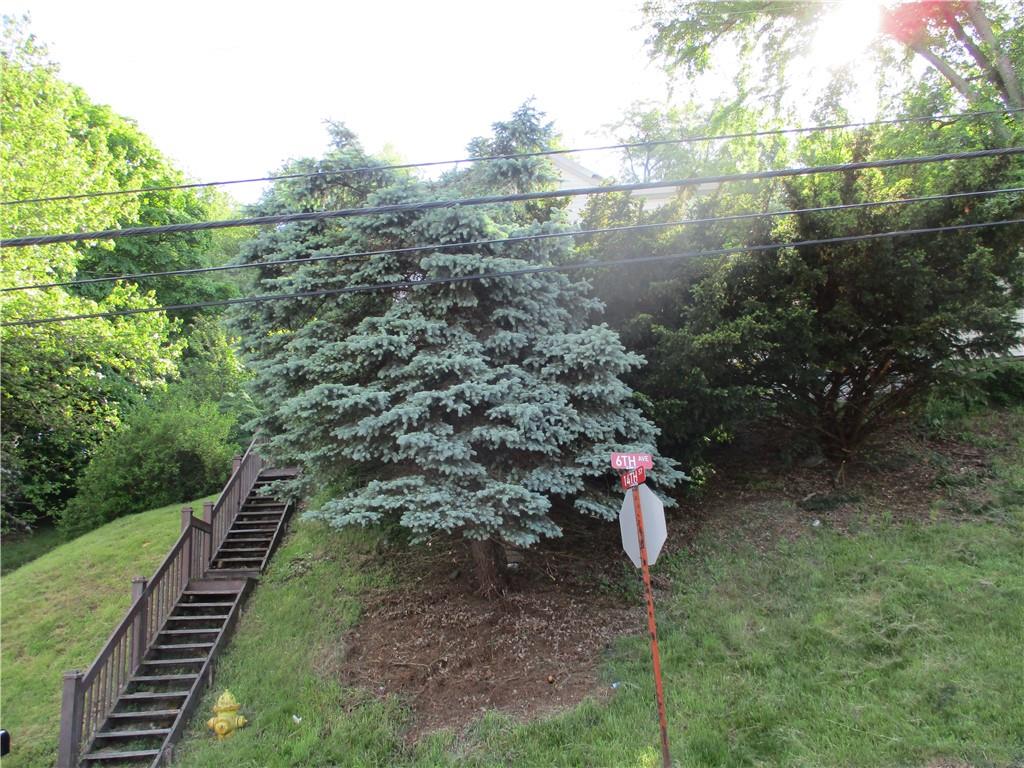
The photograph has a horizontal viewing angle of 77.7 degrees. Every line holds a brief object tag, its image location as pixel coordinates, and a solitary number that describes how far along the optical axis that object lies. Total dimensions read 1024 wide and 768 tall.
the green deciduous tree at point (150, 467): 13.46
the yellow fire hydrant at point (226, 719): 6.57
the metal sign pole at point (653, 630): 5.04
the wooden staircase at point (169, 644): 6.49
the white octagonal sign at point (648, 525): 5.46
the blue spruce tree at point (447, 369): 6.78
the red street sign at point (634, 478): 5.47
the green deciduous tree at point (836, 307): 8.01
